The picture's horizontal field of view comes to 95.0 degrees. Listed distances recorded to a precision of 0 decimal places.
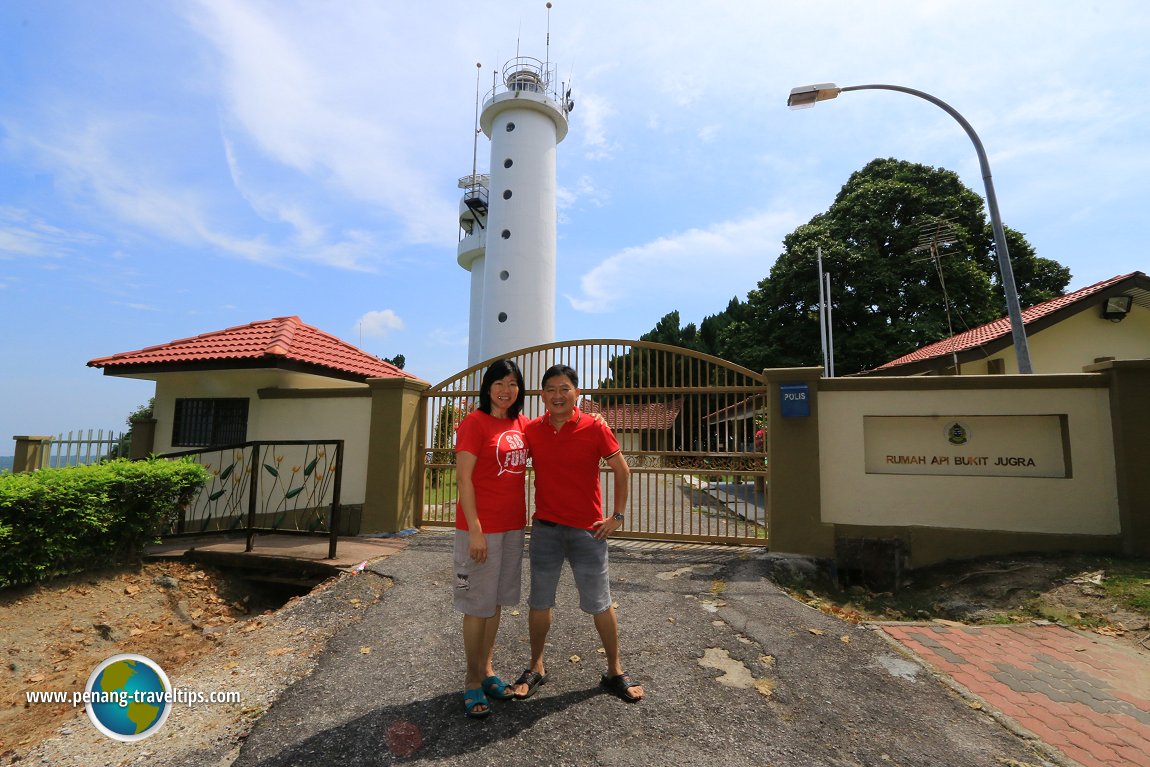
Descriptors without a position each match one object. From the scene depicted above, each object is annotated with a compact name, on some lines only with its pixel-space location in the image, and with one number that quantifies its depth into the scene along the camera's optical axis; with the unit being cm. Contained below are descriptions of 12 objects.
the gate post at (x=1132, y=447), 517
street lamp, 667
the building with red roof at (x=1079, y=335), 1087
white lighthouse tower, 1847
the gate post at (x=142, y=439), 812
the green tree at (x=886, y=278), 1862
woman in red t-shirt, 270
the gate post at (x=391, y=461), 696
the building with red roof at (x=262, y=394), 725
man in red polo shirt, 289
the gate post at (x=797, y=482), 589
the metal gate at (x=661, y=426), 637
